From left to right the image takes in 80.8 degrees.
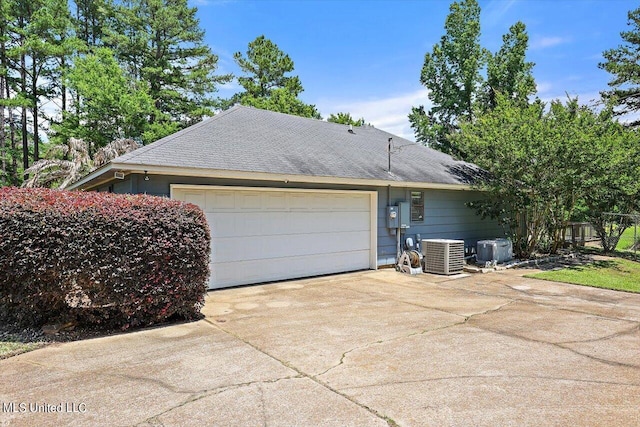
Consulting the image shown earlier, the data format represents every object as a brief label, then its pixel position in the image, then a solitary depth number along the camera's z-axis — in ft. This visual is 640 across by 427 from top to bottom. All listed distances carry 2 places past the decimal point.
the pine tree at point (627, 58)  60.49
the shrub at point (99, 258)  13.77
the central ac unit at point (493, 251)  33.81
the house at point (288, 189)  22.81
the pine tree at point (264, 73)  83.87
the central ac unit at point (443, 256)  30.27
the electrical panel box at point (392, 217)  31.86
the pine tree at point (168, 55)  69.46
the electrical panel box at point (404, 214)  32.40
